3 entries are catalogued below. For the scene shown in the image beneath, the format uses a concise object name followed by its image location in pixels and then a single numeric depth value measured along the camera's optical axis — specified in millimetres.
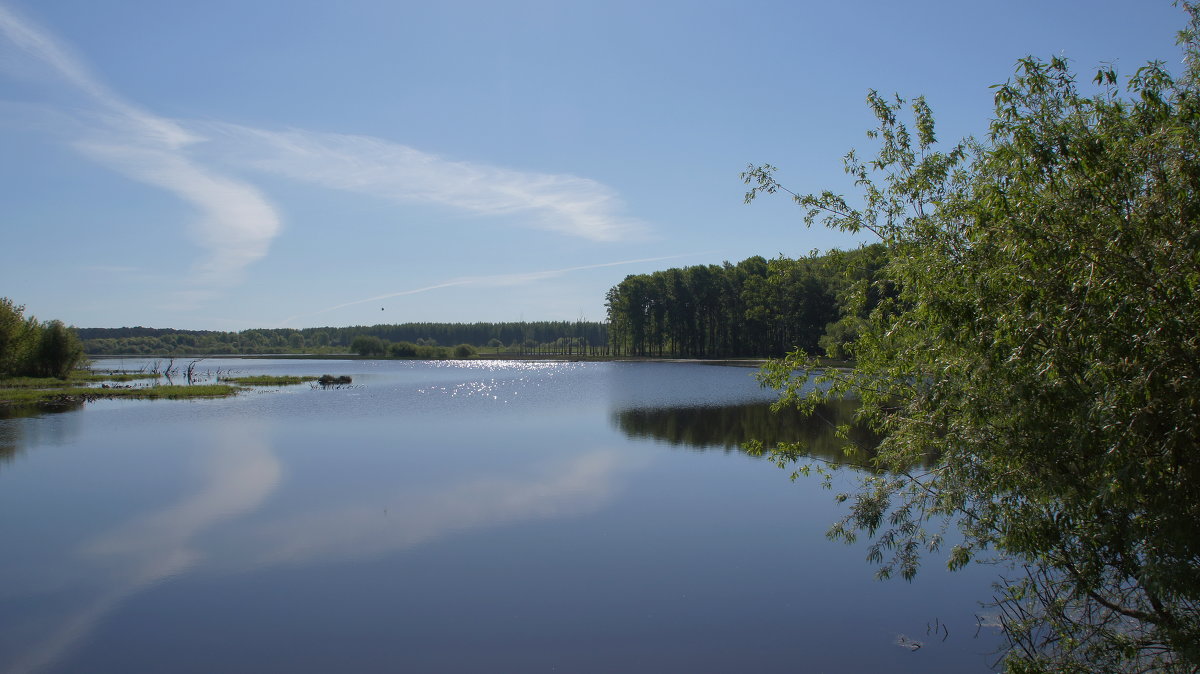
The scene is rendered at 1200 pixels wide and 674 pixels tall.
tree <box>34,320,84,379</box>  56281
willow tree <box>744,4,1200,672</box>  4777
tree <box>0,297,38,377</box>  52375
